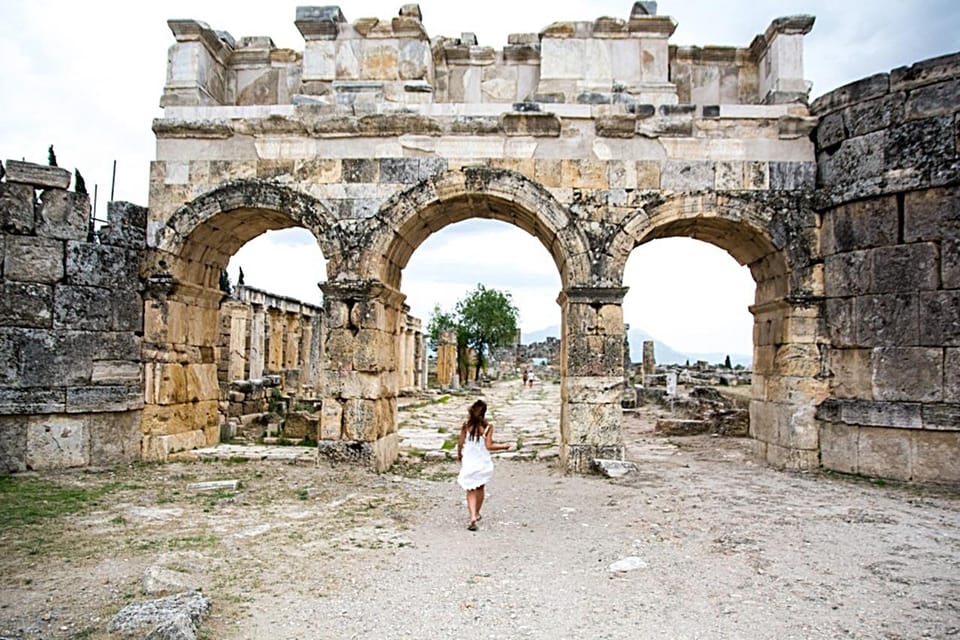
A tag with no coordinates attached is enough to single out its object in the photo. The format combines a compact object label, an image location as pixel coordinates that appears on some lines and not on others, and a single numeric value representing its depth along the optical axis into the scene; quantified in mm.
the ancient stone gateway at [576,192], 8617
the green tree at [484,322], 35812
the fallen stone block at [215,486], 7770
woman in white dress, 6375
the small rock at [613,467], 8578
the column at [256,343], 17750
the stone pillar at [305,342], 22653
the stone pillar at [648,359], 28156
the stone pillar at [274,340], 20953
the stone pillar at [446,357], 31625
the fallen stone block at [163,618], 3566
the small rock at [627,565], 5082
